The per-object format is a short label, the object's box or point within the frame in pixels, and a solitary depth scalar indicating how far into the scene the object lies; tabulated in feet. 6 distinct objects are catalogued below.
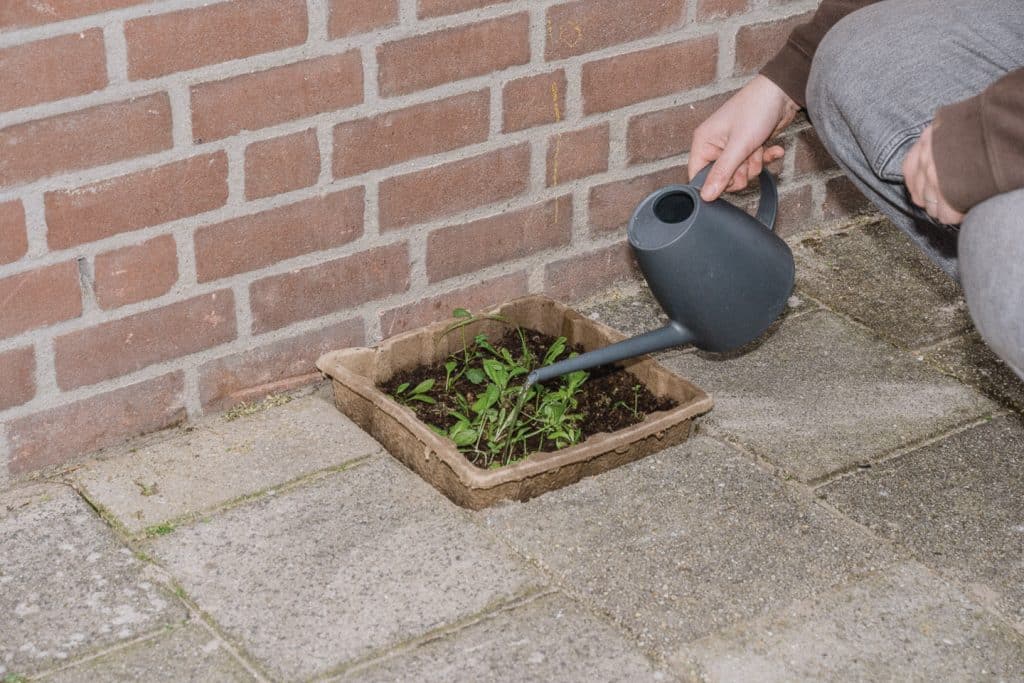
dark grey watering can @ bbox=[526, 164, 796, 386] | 9.55
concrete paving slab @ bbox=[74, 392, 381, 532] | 9.87
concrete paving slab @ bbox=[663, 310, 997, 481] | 10.22
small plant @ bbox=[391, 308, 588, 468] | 10.12
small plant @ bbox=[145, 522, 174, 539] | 9.68
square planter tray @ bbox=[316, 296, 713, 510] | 9.80
